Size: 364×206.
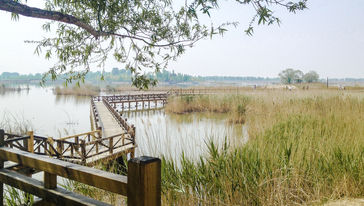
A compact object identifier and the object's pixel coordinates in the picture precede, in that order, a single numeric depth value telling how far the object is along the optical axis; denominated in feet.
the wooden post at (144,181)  3.37
